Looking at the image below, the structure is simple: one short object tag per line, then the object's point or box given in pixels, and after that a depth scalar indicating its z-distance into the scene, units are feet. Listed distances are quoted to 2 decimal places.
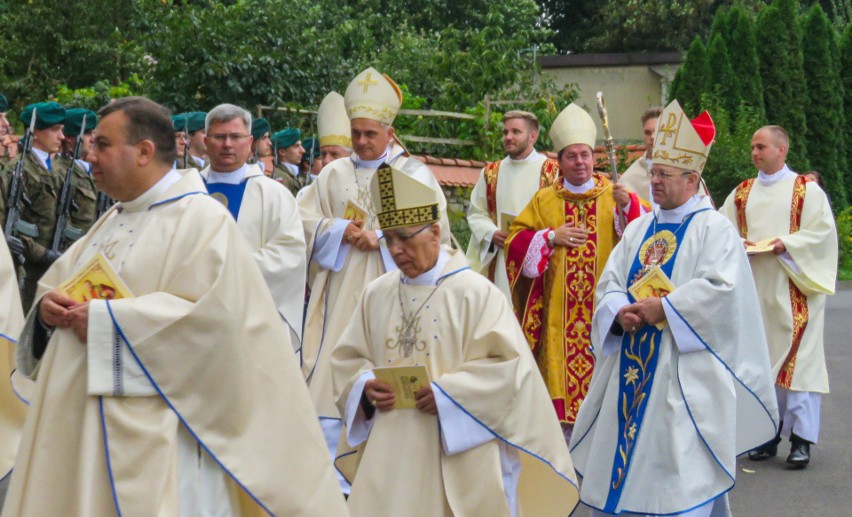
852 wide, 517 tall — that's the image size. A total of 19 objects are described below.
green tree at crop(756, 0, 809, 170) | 81.20
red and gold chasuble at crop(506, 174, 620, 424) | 29.04
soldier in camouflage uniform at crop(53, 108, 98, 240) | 32.76
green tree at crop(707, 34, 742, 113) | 78.02
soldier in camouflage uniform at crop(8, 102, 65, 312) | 31.27
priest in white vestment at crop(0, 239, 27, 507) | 22.40
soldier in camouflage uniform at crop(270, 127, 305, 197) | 43.78
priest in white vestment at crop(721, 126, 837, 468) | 30.94
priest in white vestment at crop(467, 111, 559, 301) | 31.89
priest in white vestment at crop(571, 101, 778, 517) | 21.44
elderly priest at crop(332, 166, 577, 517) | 18.21
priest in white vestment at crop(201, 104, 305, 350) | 26.35
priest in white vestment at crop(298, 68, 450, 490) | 27.71
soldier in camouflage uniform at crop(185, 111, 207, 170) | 38.17
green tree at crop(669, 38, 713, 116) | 77.66
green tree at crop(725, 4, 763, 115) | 79.66
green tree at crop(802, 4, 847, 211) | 82.17
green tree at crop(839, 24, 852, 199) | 85.61
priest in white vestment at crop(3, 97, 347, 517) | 15.15
